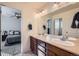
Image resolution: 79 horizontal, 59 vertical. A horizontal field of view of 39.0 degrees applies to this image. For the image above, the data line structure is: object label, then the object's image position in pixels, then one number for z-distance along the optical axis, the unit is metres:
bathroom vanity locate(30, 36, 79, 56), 1.60
